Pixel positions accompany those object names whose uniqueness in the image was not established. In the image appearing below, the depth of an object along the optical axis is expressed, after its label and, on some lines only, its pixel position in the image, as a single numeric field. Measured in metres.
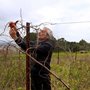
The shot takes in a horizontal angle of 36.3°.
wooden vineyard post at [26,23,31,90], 1.59
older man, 1.62
